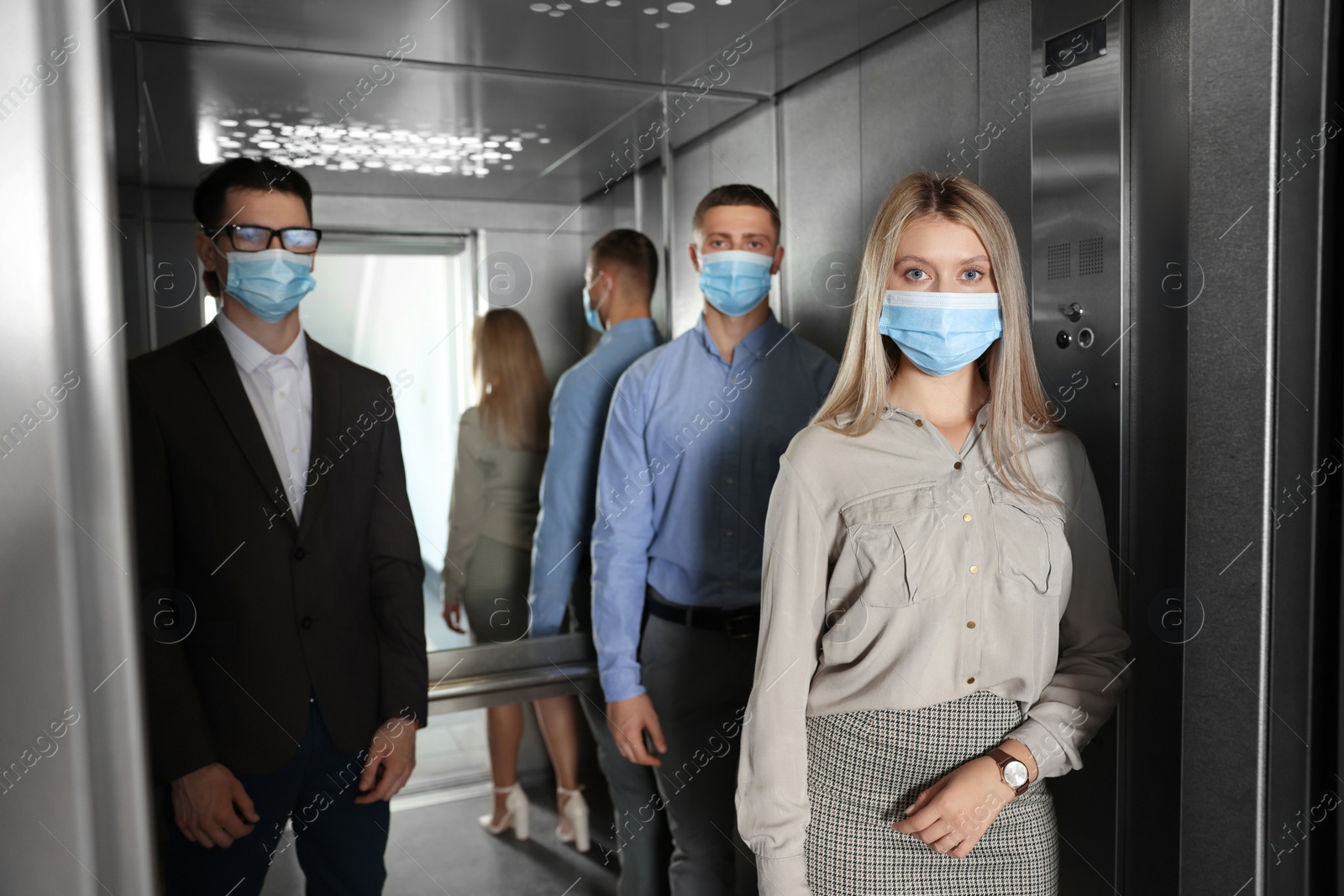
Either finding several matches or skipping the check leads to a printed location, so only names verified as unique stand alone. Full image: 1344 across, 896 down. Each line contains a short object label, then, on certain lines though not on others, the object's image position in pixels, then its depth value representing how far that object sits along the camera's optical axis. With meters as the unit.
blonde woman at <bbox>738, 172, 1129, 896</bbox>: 1.38
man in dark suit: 1.77
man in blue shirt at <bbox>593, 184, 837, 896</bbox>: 2.10
